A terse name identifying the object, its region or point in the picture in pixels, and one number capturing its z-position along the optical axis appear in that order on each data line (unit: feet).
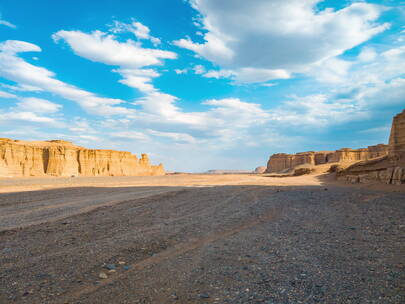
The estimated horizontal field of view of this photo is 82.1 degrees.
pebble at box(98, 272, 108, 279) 11.18
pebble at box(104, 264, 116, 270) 12.18
